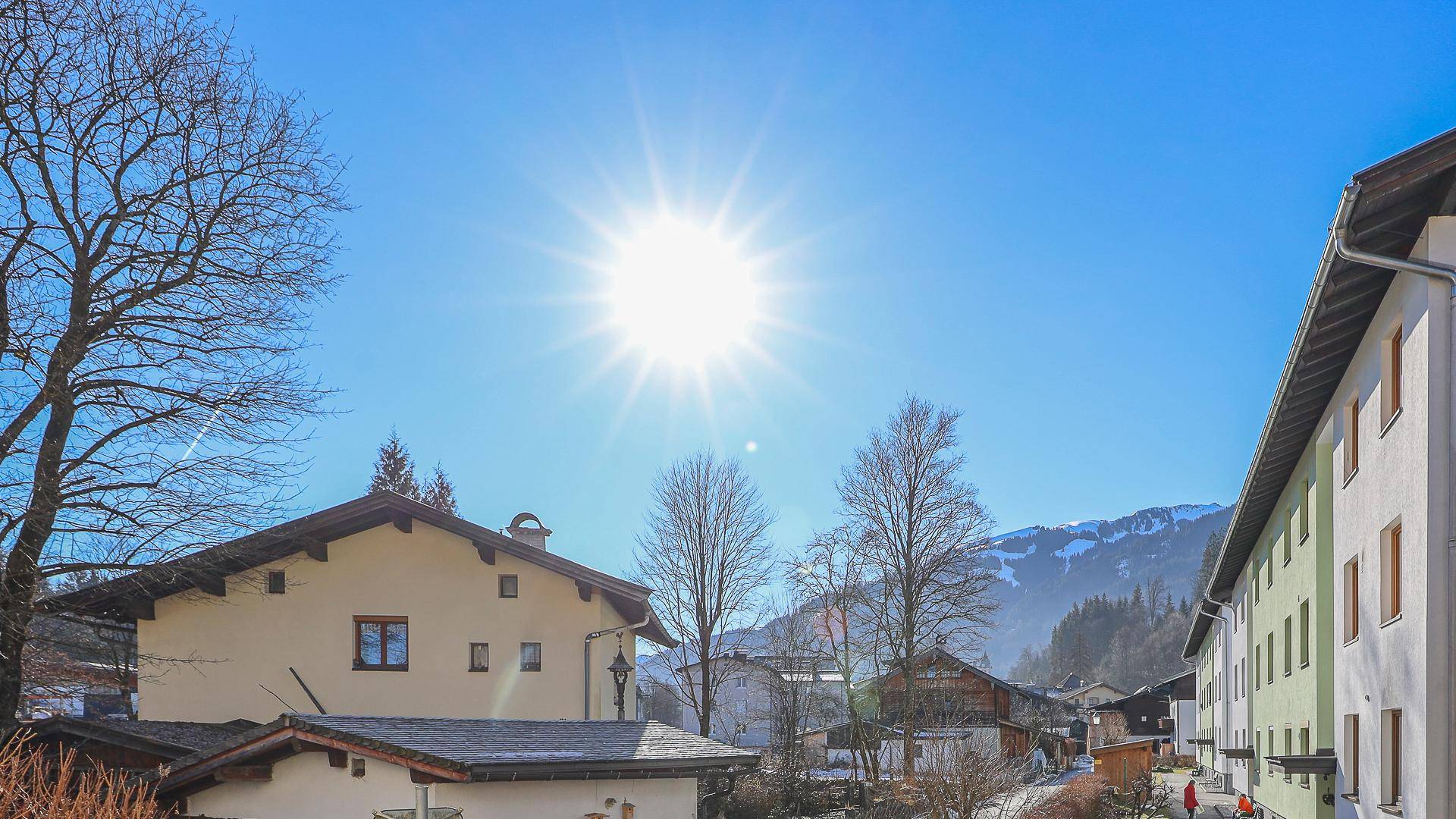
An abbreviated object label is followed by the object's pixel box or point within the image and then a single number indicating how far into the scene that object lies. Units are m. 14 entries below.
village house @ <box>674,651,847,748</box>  35.66
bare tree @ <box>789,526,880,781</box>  30.84
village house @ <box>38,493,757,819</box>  19.25
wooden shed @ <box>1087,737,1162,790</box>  38.11
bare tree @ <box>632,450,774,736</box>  34.38
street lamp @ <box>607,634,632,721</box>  19.44
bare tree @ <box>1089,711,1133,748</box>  75.95
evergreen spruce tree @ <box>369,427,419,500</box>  45.16
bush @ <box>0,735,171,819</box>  6.63
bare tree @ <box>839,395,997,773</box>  29.48
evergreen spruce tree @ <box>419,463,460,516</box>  45.38
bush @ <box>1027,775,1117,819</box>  24.19
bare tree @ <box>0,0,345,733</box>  12.42
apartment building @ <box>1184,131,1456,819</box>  9.13
